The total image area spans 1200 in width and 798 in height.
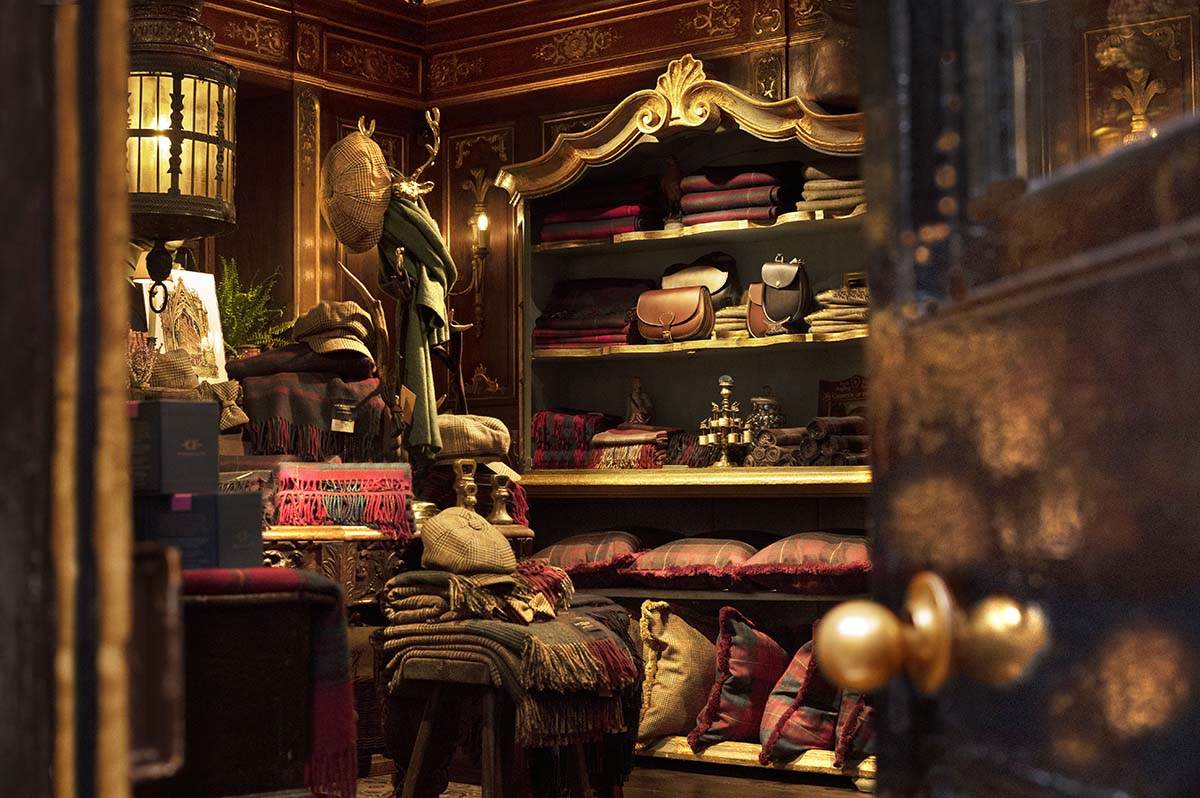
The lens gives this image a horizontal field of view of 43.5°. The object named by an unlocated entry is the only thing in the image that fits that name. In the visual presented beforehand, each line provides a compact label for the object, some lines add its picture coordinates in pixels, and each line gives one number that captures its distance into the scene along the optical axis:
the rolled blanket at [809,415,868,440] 5.12
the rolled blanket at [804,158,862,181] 5.24
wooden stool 3.54
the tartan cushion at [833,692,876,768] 4.60
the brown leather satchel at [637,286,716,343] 5.51
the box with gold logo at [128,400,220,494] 1.71
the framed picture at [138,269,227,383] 4.49
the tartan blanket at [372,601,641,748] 3.50
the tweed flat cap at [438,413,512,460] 4.71
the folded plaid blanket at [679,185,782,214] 5.39
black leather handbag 5.36
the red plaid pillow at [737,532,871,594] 4.92
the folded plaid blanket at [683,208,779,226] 5.39
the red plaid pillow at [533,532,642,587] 5.32
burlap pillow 4.95
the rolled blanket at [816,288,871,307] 5.23
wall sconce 6.14
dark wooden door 0.61
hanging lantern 3.41
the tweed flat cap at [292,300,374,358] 4.25
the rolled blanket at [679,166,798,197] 5.43
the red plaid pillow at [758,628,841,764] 4.72
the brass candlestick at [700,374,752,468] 5.42
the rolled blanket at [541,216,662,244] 5.69
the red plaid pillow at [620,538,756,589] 5.16
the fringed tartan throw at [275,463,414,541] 3.99
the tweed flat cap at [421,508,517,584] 3.68
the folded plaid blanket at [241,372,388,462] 4.14
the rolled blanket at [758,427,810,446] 5.20
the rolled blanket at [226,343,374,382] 4.27
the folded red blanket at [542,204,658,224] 5.70
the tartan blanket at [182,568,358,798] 1.92
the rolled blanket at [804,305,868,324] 5.21
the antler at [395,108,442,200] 4.56
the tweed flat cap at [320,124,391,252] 4.47
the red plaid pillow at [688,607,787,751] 4.91
